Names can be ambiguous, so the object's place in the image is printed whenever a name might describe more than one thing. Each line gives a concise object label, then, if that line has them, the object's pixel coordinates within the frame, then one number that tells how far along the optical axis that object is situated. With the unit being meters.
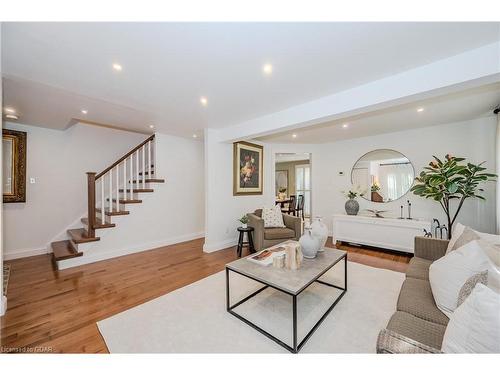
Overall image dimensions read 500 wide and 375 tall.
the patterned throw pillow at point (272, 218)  3.96
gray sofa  0.92
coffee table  1.56
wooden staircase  3.35
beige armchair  3.59
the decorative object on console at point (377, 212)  4.09
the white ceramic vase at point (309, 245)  2.15
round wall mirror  4.10
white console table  3.50
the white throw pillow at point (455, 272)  1.29
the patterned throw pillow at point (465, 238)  1.69
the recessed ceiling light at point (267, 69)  1.90
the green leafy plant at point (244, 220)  3.79
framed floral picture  4.35
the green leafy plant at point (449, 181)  2.87
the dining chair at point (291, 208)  7.29
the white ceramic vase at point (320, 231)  2.29
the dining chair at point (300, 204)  7.67
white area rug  1.56
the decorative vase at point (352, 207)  4.30
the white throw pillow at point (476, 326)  0.79
